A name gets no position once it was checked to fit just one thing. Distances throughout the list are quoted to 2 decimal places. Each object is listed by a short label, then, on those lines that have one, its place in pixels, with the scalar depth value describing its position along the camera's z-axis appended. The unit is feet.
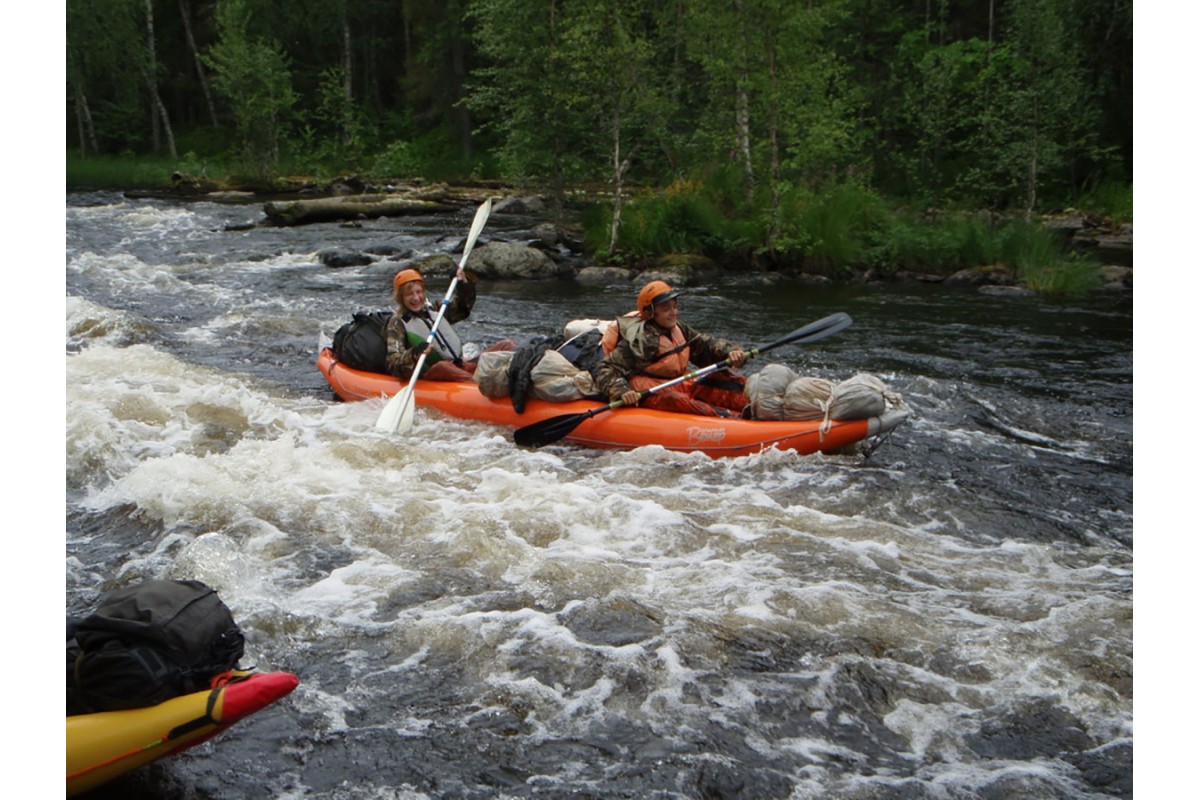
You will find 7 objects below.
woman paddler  24.41
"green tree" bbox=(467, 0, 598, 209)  48.73
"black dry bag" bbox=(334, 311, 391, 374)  25.38
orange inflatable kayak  19.99
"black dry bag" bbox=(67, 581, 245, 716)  9.83
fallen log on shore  58.80
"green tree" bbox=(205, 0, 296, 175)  79.10
